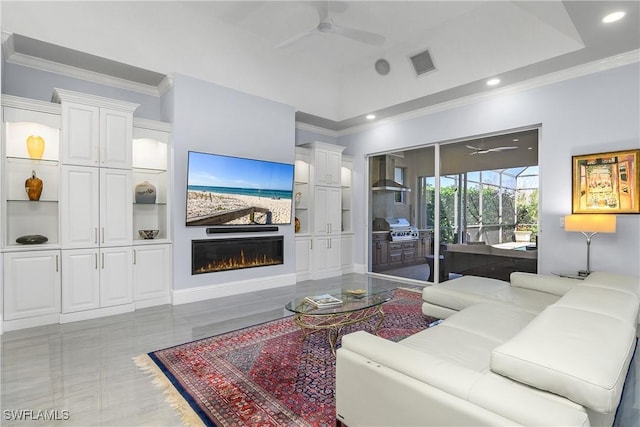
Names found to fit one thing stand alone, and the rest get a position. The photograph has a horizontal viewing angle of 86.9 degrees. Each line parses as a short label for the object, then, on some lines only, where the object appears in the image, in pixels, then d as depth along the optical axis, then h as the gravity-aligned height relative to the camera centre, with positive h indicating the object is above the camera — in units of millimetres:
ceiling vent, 5040 +2329
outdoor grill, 6281 -231
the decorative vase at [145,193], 4621 +312
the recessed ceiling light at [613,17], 3107 +1870
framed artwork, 3875 +400
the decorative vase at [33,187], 3863 +329
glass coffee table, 2936 -828
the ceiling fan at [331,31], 3734 +2146
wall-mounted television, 4703 +380
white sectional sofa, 1214 -655
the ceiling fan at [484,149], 5105 +1029
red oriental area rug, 2072 -1201
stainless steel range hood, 6547 +793
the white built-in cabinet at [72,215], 3645 +8
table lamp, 3693 -91
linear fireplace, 4832 -579
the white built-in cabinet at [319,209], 6285 +128
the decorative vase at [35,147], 3873 +794
